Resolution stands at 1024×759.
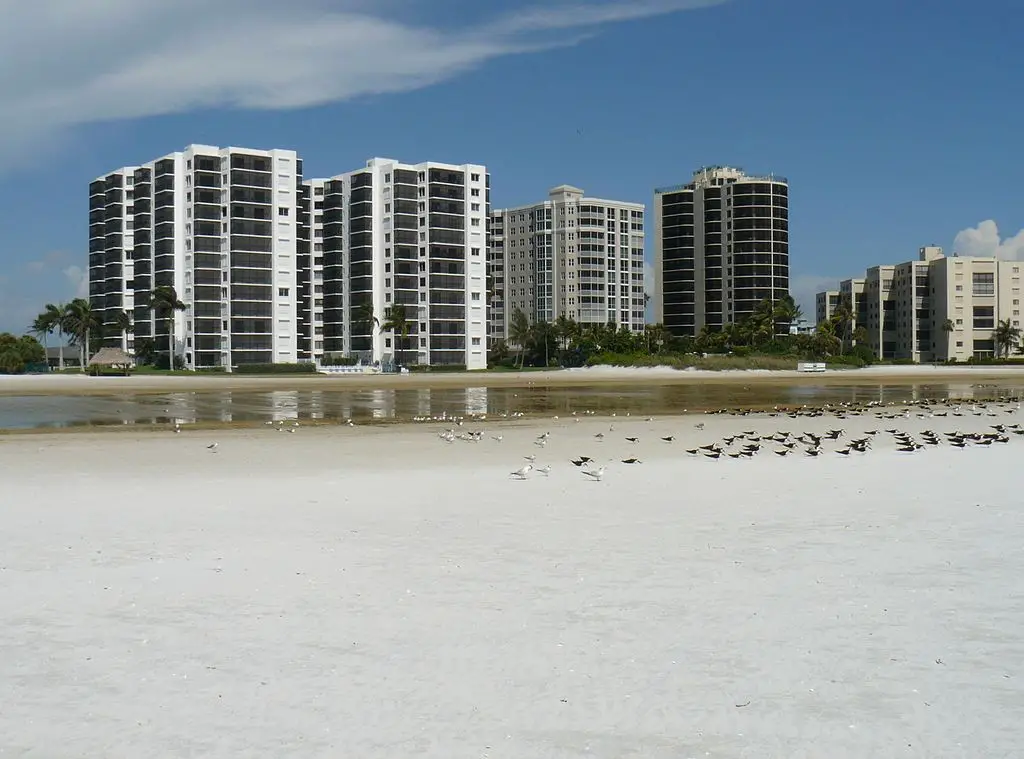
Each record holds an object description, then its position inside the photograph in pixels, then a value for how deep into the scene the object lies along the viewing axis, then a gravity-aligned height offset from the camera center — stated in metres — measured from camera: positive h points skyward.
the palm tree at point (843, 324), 160.52 +7.20
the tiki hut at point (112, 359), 104.88 +1.09
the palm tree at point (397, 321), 127.06 +6.31
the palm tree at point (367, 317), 129.25 +7.02
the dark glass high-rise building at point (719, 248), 170.00 +22.38
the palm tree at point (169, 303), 118.69 +8.41
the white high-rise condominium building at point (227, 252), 122.62 +15.87
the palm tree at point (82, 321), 126.62 +6.56
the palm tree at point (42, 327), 140.88 +6.57
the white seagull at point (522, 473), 14.61 -1.73
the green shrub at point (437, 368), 121.12 -0.20
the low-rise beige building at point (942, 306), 161.00 +10.40
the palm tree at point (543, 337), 134.62 +4.22
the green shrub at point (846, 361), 117.29 +0.35
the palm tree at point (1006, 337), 154.38 +4.34
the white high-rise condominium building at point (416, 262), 133.25 +15.53
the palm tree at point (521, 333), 138.38 +4.98
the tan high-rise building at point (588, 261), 191.00 +22.12
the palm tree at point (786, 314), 144.85 +8.11
